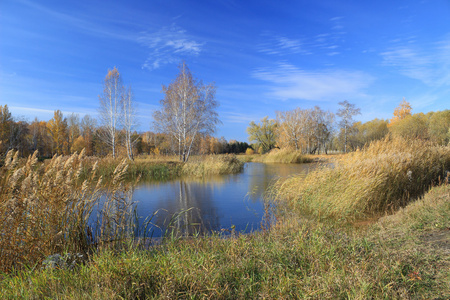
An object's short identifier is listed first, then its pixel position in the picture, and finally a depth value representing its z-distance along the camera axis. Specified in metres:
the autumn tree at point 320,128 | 45.37
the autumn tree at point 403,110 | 52.78
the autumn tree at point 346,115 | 41.59
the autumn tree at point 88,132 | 48.85
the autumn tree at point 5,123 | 33.71
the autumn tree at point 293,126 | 41.75
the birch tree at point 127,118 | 21.75
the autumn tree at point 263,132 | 52.91
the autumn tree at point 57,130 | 41.78
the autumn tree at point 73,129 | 48.91
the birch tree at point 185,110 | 19.81
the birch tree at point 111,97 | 21.58
